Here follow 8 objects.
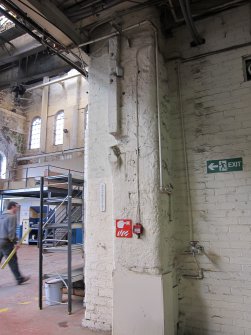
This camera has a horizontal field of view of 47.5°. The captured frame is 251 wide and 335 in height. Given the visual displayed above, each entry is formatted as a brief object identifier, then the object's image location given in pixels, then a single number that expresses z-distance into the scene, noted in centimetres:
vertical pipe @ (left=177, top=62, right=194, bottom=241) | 329
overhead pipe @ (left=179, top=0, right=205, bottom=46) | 299
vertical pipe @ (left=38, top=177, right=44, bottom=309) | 411
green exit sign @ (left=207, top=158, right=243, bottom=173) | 311
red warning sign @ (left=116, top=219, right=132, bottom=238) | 315
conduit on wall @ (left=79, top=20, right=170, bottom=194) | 312
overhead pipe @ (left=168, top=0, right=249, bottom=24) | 326
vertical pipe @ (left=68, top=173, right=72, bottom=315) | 385
